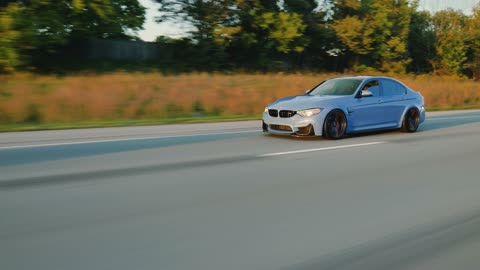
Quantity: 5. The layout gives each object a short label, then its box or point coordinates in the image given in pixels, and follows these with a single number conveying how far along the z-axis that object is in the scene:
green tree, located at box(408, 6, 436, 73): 66.69
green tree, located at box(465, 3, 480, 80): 66.94
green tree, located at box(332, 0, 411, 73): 52.34
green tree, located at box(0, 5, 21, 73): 27.48
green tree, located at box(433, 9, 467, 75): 65.81
